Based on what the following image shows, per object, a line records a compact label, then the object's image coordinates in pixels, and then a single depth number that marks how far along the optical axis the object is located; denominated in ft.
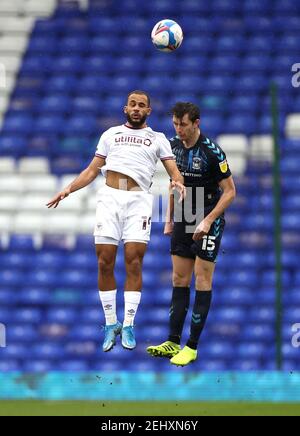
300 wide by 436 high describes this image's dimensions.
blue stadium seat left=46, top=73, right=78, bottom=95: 58.39
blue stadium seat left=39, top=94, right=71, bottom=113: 57.41
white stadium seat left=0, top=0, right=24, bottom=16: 62.08
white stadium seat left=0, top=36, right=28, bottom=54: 61.05
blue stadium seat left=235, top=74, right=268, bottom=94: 57.00
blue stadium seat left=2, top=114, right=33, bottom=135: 57.57
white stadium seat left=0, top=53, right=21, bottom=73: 60.18
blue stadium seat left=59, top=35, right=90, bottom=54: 60.13
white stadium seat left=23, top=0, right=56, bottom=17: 62.03
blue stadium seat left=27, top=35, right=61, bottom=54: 60.64
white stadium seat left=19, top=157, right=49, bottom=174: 56.75
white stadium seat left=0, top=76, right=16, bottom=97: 59.47
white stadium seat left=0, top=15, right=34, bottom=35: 61.62
